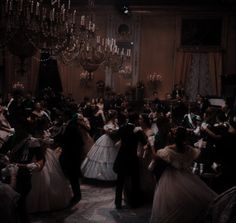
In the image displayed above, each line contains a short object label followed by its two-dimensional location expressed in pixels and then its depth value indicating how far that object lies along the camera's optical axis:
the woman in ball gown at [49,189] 5.77
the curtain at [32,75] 18.09
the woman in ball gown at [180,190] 5.02
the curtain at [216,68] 18.16
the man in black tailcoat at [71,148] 6.28
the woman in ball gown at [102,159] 7.64
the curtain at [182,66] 18.48
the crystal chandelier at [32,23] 5.73
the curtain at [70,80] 19.44
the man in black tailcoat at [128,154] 6.20
